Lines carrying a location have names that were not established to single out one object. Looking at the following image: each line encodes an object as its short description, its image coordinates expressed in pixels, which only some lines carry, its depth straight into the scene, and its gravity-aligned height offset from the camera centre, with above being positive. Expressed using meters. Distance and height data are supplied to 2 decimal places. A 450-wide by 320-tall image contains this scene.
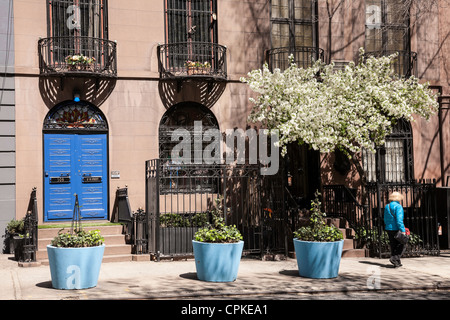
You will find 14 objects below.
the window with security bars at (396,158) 18.11 +0.84
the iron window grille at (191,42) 16.52 +4.34
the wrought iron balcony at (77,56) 15.24 +3.75
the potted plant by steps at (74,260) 9.38 -1.26
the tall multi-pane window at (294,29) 17.61 +5.11
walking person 12.24 -0.94
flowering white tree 13.84 +2.12
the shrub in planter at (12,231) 14.13 -1.11
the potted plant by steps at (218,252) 10.31 -1.27
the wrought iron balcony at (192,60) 16.42 +3.85
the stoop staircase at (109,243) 13.20 -1.42
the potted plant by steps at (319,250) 10.78 -1.30
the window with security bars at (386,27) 18.39 +5.29
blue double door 15.38 +0.35
